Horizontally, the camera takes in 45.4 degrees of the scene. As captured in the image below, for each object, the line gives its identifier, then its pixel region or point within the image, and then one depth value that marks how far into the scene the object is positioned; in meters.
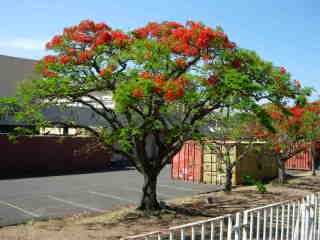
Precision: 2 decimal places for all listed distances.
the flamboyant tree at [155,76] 9.37
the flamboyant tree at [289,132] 18.69
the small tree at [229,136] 16.61
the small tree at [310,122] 18.99
